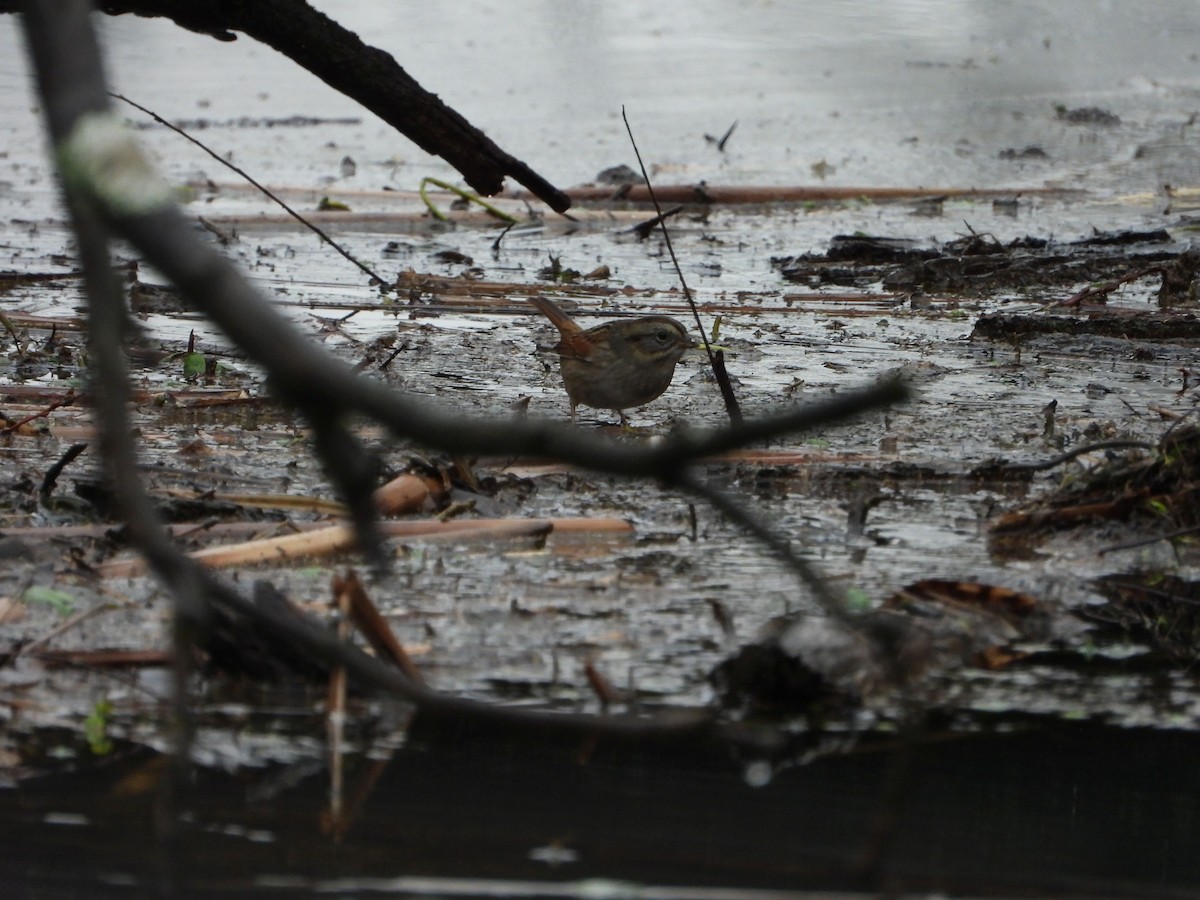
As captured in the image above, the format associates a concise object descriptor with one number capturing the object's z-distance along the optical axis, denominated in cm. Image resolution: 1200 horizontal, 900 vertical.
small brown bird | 1148
